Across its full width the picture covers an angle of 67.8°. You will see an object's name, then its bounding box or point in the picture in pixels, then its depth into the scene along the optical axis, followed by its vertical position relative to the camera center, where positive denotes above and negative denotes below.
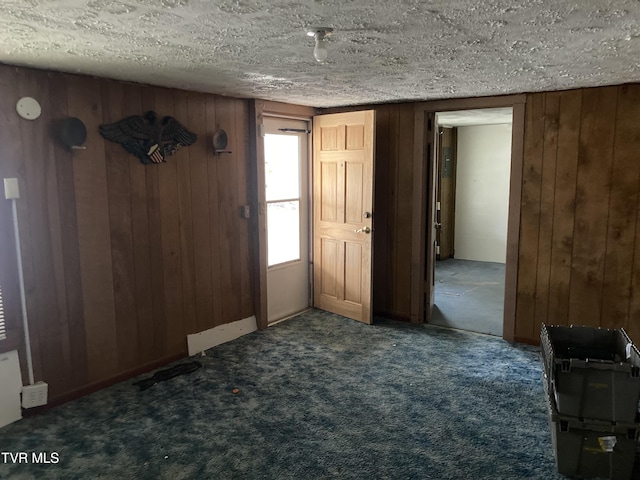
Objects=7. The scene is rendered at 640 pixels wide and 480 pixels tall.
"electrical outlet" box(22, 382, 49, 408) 2.93 -1.33
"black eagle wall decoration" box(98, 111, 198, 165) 3.29 +0.30
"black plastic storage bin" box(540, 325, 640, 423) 2.30 -1.04
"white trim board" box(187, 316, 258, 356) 3.99 -1.38
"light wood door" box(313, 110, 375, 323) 4.58 -0.35
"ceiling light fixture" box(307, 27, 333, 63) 1.99 +0.60
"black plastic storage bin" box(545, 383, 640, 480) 2.33 -1.35
